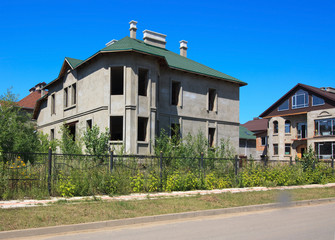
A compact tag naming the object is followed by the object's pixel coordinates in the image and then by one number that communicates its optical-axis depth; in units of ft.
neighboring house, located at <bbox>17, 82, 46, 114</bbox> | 154.47
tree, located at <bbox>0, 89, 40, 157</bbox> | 51.80
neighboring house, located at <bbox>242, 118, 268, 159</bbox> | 173.51
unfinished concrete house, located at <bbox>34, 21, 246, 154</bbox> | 72.43
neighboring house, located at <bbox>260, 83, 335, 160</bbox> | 138.51
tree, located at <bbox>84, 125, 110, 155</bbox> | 67.74
